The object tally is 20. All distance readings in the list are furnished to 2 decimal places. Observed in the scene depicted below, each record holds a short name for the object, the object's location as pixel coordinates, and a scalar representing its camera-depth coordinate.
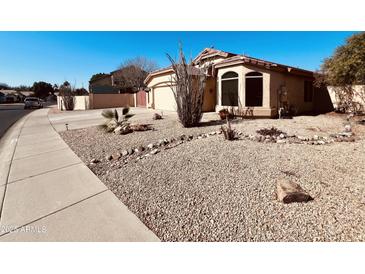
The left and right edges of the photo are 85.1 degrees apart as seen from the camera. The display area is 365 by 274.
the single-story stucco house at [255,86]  10.62
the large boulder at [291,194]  2.94
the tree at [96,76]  52.53
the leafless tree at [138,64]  39.50
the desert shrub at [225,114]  10.36
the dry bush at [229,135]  6.09
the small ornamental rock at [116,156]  5.31
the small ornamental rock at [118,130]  8.06
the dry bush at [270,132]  6.71
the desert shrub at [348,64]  7.88
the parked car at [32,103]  29.66
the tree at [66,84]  25.05
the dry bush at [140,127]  8.46
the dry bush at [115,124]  8.12
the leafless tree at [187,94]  8.45
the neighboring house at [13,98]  49.84
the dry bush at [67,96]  24.55
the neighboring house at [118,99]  25.56
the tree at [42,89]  62.81
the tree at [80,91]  27.56
